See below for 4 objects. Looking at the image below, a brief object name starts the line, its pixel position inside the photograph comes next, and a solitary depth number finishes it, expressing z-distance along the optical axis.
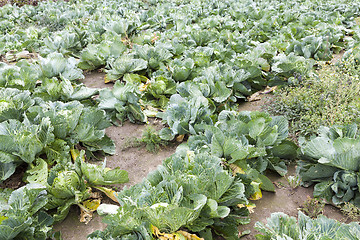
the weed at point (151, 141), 3.61
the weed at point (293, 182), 2.99
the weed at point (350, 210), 2.57
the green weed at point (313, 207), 2.65
